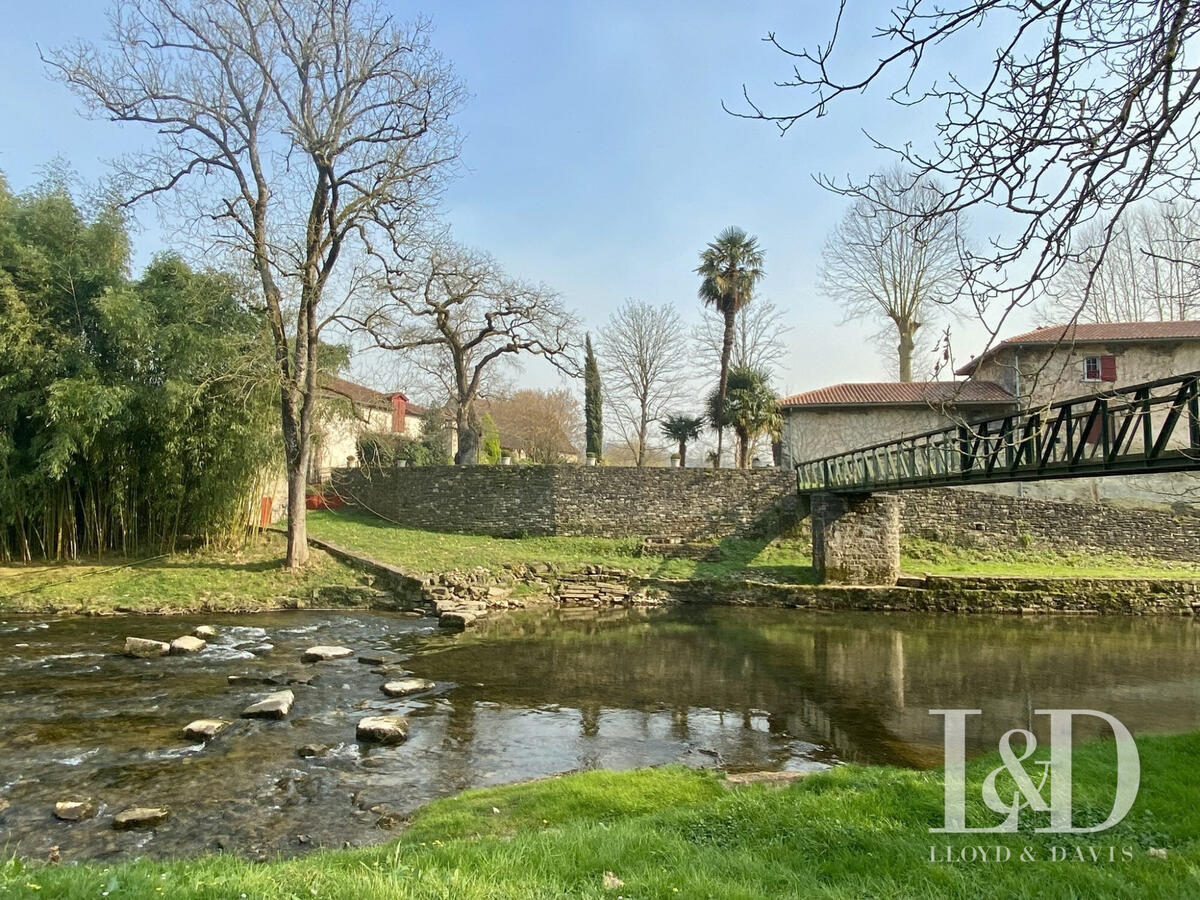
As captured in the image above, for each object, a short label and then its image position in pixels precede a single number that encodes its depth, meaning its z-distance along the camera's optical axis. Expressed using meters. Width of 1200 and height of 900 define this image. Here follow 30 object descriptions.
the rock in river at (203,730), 6.85
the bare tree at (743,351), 31.12
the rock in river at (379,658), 10.26
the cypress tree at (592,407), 32.62
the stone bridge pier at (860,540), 17.72
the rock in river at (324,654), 10.25
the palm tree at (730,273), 27.70
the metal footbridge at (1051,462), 7.31
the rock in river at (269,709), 7.58
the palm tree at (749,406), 25.39
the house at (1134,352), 23.05
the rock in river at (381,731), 6.94
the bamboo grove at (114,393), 14.05
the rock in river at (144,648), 10.12
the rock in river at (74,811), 5.12
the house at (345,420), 17.69
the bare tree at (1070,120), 2.71
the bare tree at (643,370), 32.91
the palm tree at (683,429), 28.16
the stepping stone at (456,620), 13.30
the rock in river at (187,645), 10.39
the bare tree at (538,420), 41.22
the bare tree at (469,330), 23.70
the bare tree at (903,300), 27.66
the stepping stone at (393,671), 9.62
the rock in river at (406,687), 8.57
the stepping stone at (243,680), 8.87
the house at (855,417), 24.69
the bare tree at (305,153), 14.98
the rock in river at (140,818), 5.03
